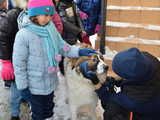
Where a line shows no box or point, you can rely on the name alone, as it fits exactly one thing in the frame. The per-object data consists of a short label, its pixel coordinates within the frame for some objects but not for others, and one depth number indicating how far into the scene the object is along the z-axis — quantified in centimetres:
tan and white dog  160
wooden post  191
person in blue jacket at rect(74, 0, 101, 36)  225
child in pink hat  145
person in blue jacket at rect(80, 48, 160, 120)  114
